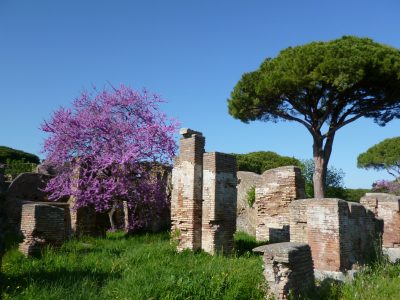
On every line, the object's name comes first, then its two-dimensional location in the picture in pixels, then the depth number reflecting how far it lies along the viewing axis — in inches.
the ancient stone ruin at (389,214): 453.1
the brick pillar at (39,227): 287.6
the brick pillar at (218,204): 327.6
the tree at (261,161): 861.3
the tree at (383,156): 1176.8
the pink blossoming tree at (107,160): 432.5
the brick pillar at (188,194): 330.3
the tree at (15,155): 1028.7
